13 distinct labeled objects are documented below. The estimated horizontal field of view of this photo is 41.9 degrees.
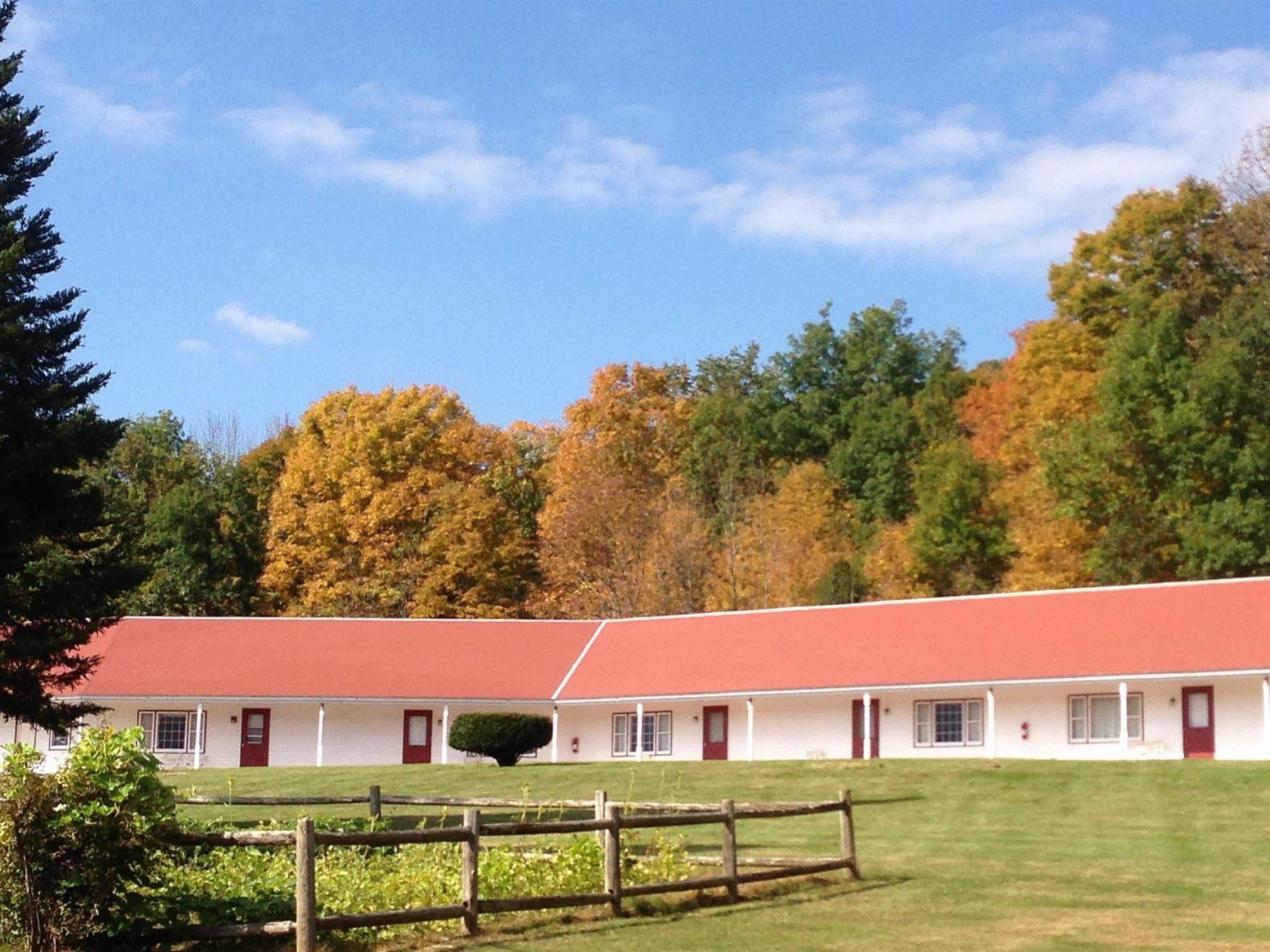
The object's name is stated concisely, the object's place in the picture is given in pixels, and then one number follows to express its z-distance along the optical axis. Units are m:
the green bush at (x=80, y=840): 14.07
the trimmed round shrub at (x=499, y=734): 43.12
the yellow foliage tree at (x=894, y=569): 63.50
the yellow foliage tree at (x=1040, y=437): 55.44
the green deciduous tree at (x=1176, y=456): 50.66
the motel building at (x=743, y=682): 41.38
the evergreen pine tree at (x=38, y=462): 25.36
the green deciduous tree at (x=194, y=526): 66.94
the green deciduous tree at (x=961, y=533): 61.84
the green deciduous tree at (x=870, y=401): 71.62
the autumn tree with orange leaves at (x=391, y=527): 66.44
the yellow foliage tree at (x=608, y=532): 67.50
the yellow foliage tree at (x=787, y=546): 66.94
